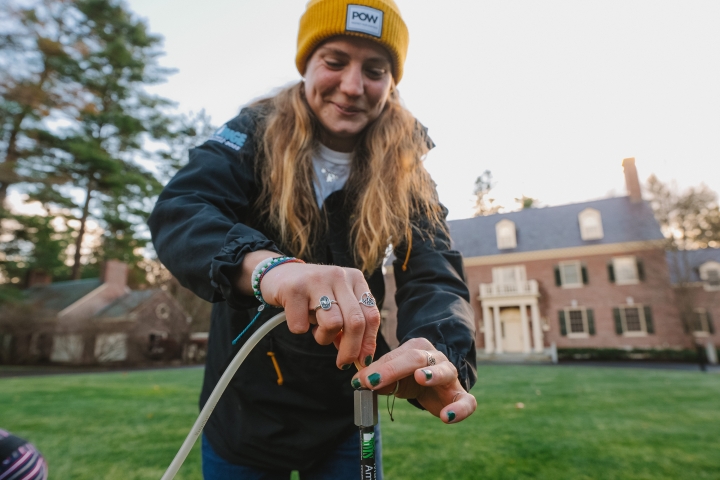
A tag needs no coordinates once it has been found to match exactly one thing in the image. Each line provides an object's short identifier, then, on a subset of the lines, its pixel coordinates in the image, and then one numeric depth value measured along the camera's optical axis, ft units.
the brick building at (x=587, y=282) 76.48
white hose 2.91
